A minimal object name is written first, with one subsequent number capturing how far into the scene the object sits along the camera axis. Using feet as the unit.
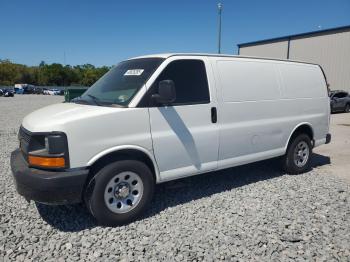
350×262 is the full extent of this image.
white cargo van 11.20
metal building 86.33
